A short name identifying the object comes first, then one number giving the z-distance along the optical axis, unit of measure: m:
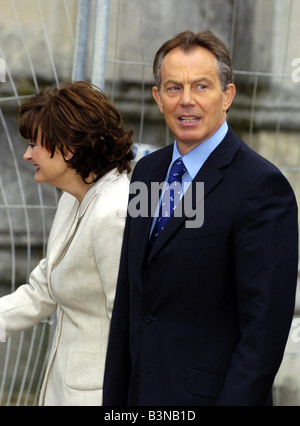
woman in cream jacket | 4.84
